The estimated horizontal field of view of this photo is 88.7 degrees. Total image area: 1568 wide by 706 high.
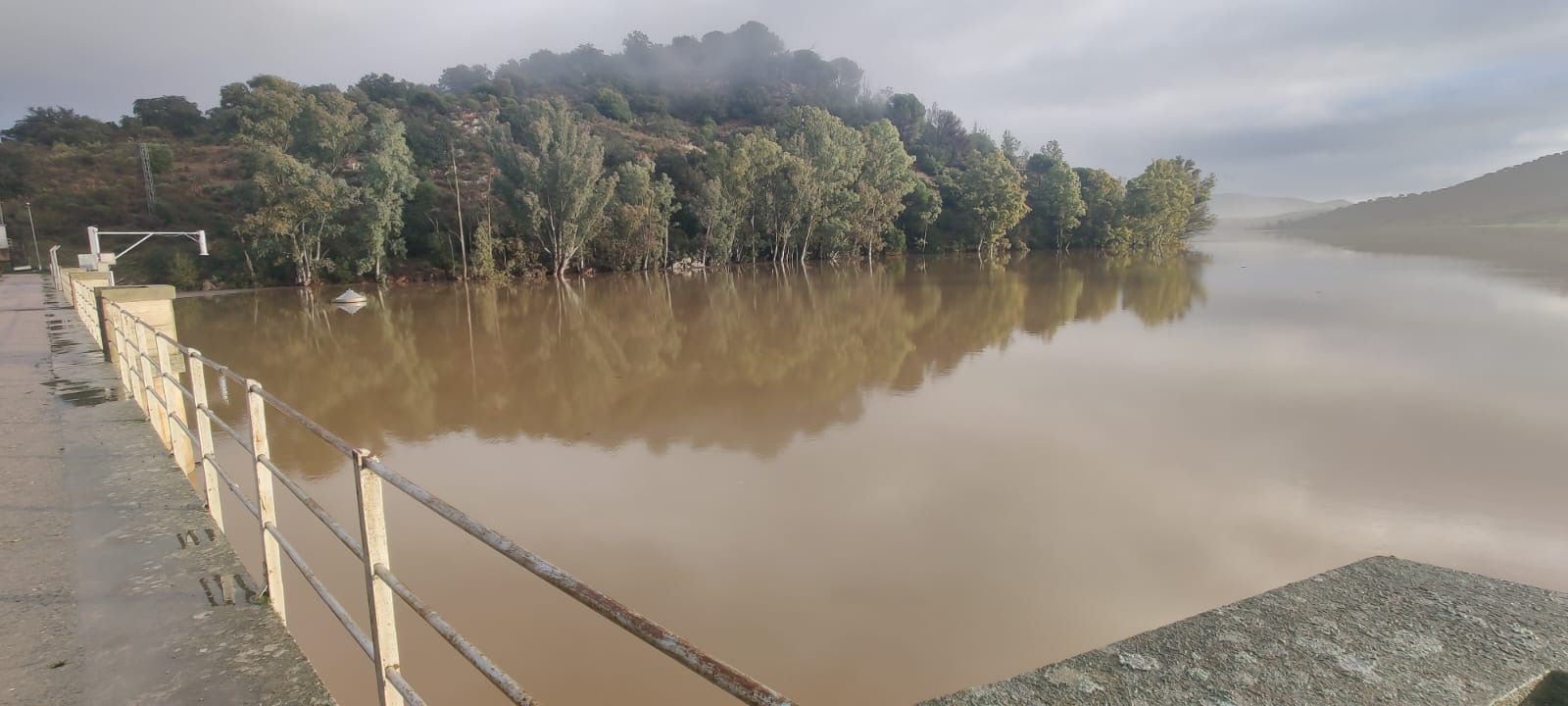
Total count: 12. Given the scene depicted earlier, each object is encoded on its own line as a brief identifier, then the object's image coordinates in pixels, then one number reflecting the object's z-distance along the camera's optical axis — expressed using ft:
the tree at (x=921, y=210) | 165.89
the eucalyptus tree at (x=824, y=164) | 138.10
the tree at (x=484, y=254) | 106.11
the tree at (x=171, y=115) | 168.04
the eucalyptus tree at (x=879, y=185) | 148.46
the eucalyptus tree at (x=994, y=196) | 162.30
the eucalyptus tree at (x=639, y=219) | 115.85
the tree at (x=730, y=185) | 127.13
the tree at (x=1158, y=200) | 179.42
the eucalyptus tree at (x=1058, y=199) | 176.86
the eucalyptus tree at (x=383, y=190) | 97.96
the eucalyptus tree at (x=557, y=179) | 107.04
